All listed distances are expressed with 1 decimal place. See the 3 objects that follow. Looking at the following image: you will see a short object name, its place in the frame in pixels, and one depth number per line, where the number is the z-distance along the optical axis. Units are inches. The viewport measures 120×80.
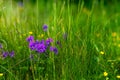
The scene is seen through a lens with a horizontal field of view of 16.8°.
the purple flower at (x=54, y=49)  135.7
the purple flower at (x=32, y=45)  135.4
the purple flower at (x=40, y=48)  135.1
